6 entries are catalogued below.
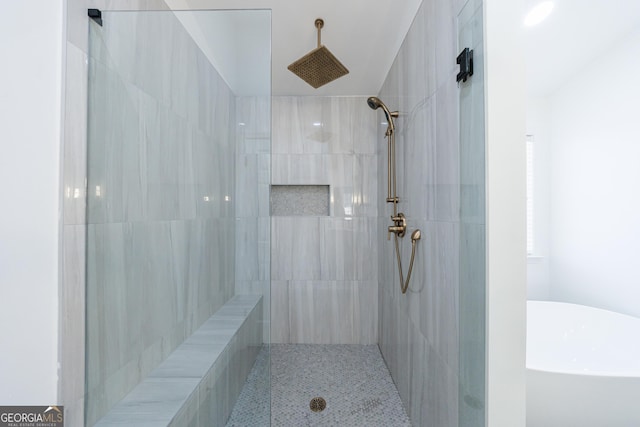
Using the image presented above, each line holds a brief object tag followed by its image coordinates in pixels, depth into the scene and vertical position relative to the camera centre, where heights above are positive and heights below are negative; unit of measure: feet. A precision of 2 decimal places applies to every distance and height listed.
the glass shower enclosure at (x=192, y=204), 3.90 +0.13
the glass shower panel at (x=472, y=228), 3.22 -0.16
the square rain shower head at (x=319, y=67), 6.30 +3.22
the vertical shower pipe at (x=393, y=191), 6.53 +0.52
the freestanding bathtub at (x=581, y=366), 4.37 -2.72
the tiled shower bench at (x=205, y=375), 3.74 -2.13
